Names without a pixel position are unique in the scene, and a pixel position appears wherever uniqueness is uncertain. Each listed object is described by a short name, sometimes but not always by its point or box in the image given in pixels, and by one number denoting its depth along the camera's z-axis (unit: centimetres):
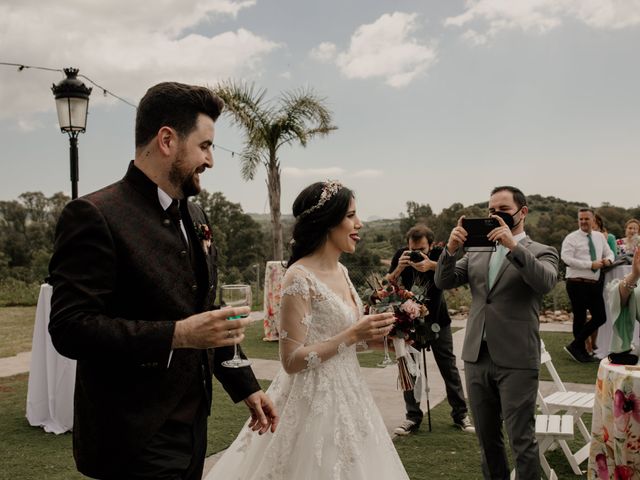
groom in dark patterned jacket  185
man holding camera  625
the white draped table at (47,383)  659
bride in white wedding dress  317
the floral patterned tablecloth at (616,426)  371
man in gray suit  404
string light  1010
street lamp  874
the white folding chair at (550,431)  446
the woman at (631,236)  1076
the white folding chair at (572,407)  519
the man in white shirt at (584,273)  972
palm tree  1397
